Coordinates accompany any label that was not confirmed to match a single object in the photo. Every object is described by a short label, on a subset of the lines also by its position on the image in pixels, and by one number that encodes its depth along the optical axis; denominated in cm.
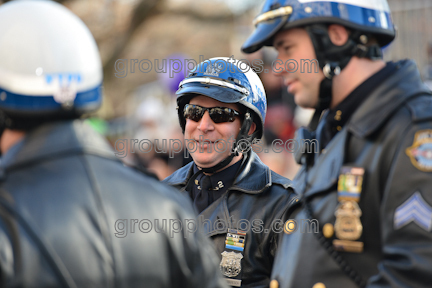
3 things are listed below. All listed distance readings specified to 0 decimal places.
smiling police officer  724
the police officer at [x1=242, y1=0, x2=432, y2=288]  460
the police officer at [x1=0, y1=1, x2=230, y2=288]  372
